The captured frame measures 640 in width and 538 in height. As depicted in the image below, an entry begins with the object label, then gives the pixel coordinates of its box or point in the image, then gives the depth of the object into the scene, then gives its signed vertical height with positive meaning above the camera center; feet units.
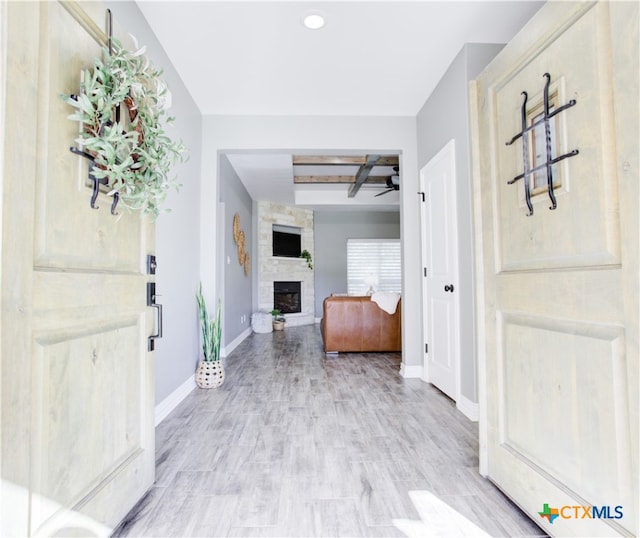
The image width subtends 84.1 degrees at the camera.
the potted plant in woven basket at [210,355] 10.21 -2.19
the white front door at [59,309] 2.88 -0.28
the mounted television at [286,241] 24.54 +2.74
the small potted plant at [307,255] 26.22 +1.75
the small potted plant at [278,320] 22.76 -2.64
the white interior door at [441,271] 9.14 +0.20
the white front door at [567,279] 3.25 -0.03
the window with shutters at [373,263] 27.48 +1.20
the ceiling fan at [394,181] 18.53 +5.16
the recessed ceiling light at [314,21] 7.29 +5.41
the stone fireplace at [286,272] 23.53 +0.52
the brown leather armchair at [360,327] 14.94 -2.04
